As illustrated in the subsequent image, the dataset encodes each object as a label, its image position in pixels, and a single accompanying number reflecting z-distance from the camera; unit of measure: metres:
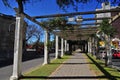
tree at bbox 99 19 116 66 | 8.18
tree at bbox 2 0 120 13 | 4.52
